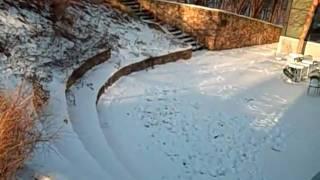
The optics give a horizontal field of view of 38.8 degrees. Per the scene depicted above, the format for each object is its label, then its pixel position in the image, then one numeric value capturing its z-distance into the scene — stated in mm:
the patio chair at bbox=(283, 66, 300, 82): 11027
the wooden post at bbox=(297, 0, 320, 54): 12984
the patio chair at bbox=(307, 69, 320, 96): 10234
